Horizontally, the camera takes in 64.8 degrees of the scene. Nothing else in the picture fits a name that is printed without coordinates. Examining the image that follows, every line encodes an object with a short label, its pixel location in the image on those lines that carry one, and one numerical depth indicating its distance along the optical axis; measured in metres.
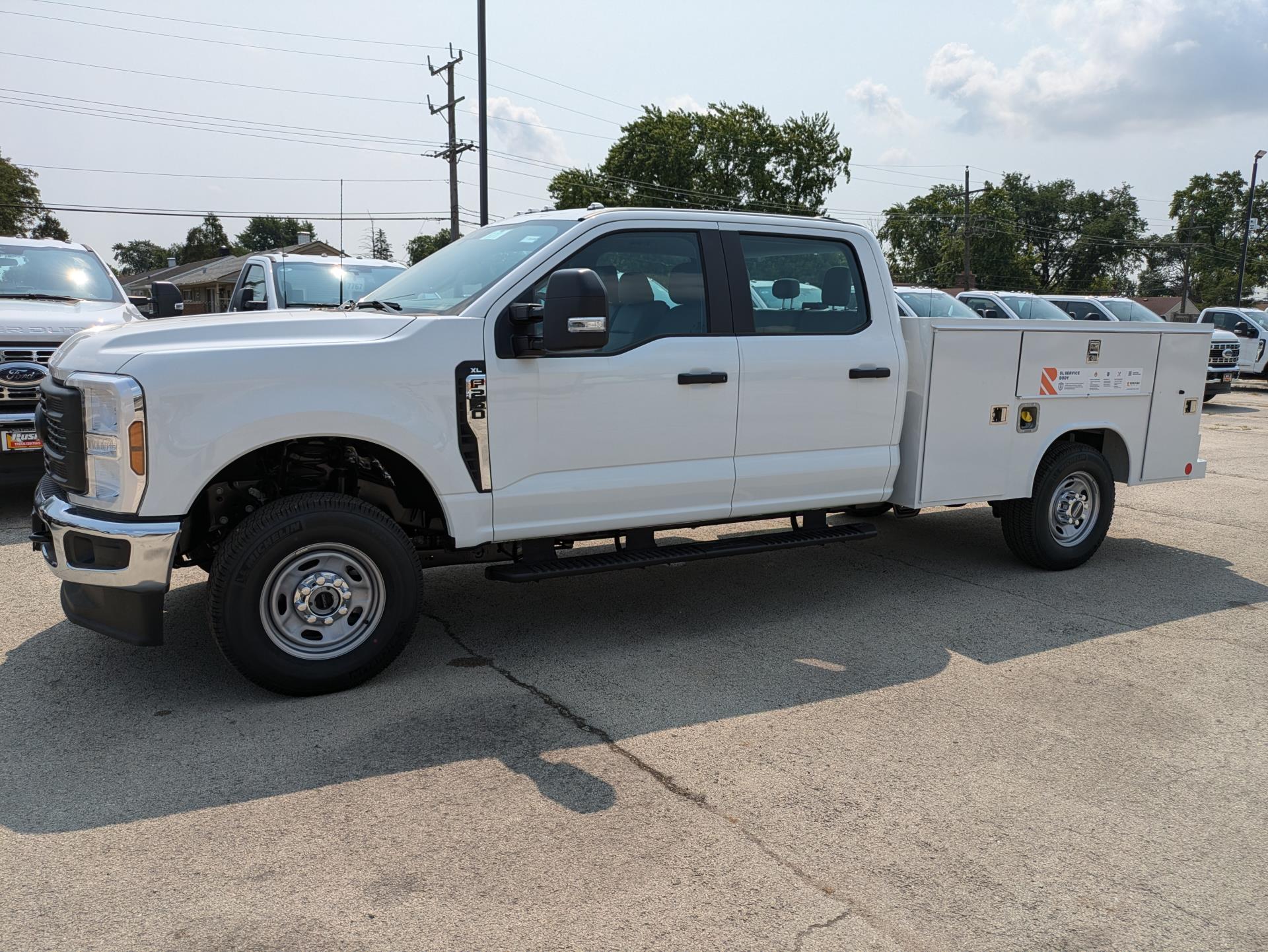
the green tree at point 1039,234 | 79.19
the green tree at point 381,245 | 66.25
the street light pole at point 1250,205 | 47.83
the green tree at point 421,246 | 57.66
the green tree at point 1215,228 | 82.25
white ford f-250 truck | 4.06
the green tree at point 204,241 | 106.44
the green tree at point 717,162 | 50.81
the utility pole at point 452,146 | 30.31
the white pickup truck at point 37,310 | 7.54
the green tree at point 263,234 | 122.12
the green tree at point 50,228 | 62.31
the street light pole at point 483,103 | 21.97
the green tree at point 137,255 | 142.62
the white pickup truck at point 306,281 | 10.06
